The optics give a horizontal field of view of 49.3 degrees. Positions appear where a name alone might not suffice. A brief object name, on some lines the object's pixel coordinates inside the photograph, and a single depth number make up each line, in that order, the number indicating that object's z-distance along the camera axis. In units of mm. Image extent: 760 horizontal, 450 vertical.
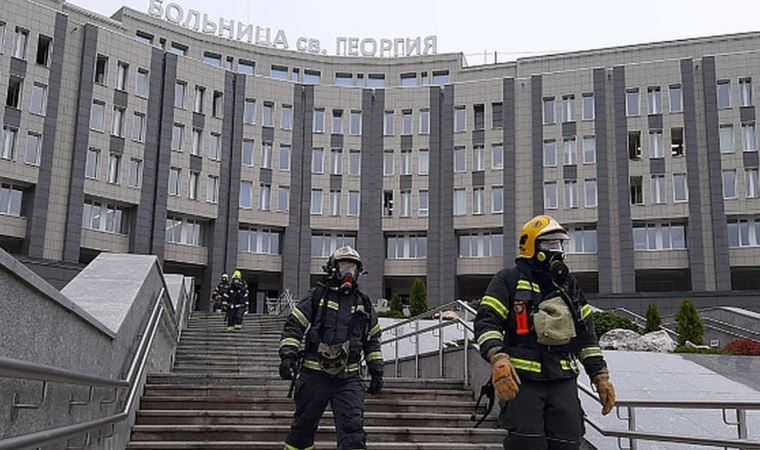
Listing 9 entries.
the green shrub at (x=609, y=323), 23938
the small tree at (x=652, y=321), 26703
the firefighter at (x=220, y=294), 30916
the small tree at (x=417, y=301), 41406
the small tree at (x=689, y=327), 22703
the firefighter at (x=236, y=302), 22797
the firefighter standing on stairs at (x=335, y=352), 6770
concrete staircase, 8578
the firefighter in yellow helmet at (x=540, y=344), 5371
